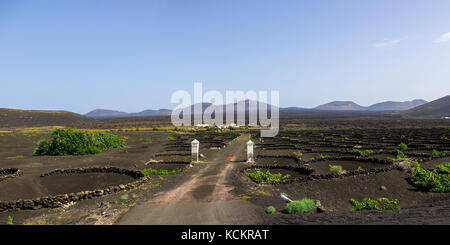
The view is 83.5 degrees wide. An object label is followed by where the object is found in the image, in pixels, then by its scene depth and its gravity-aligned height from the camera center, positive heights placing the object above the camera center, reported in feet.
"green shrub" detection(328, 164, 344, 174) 52.70 -11.19
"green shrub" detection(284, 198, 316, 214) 30.81 -11.10
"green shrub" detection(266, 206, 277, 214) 31.09 -11.45
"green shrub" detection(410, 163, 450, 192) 41.73 -11.17
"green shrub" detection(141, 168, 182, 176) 60.00 -13.05
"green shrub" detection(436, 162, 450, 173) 50.62 -11.02
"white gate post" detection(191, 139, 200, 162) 74.19 -8.95
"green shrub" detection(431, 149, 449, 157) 79.05 -11.61
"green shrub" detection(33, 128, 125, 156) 92.43 -9.91
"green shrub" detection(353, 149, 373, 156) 86.35 -12.27
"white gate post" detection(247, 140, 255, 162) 71.92 -10.00
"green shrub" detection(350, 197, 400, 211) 34.32 -12.42
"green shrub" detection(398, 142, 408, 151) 93.88 -11.50
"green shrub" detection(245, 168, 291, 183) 51.00 -12.49
